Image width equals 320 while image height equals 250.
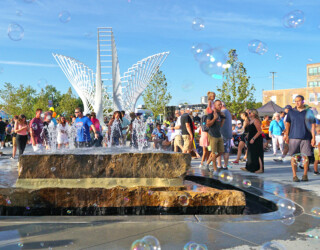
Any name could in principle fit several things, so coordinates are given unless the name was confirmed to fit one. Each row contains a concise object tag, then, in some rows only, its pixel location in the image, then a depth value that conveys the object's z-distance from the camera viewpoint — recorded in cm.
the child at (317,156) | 758
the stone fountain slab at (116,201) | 436
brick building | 6097
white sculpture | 3478
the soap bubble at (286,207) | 417
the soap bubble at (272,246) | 299
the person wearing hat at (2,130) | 1590
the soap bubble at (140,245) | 302
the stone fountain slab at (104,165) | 484
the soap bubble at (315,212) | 407
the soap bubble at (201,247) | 305
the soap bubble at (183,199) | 434
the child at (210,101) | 758
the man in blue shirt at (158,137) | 1353
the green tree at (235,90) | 2800
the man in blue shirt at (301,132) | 630
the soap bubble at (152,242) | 304
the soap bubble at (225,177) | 623
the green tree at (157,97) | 4566
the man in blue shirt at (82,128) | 805
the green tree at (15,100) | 4493
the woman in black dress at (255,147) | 796
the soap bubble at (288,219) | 380
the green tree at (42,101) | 6200
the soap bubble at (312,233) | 333
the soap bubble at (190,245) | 306
